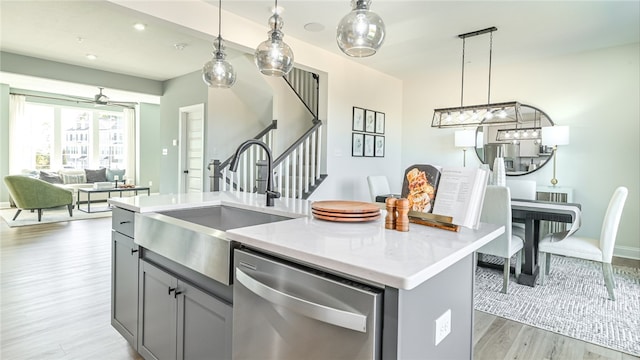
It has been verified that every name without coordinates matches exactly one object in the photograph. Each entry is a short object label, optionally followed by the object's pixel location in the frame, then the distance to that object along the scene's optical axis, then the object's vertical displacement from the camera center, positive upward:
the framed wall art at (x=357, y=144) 5.09 +0.43
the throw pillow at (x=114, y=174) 8.85 -0.21
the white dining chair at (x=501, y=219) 2.94 -0.40
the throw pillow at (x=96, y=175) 8.55 -0.25
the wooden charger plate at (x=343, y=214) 1.39 -0.18
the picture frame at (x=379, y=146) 5.59 +0.45
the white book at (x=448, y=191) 1.18 -0.07
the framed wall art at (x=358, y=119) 5.07 +0.82
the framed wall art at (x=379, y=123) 5.58 +0.85
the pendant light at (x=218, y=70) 2.58 +0.78
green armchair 5.53 -0.50
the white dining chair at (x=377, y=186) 4.48 -0.19
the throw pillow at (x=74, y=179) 8.22 -0.35
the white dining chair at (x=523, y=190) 4.09 -0.17
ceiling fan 6.54 +1.64
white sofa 7.59 -0.30
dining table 2.98 -0.43
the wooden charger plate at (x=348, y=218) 1.39 -0.20
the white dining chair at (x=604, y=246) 2.76 -0.60
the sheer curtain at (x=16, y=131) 7.30 +0.73
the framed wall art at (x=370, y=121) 5.31 +0.83
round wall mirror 4.80 +0.50
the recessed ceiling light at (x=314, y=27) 3.69 +1.63
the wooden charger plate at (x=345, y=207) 1.40 -0.16
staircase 4.27 +0.07
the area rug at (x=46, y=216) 5.59 -0.96
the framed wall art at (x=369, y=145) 5.35 +0.44
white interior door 5.98 +0.32
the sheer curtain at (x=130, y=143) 9.45 +0.68
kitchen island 0.82 -0.26
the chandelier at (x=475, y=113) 3.76 +0.76
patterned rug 2.28 -1.05
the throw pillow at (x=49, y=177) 7.49 -0.29
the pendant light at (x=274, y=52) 2.22 +0.80
